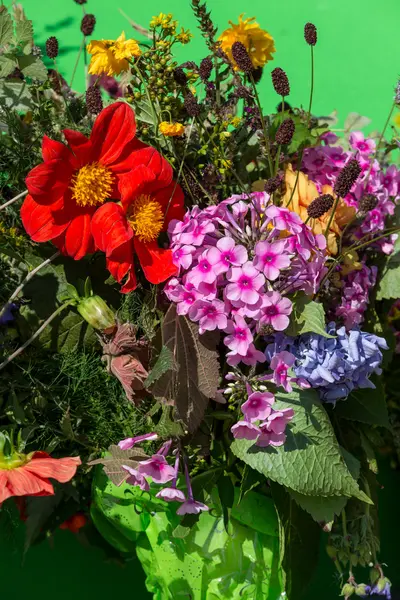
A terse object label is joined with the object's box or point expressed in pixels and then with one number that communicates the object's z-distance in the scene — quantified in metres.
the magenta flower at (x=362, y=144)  1.13
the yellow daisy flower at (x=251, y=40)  1.11
